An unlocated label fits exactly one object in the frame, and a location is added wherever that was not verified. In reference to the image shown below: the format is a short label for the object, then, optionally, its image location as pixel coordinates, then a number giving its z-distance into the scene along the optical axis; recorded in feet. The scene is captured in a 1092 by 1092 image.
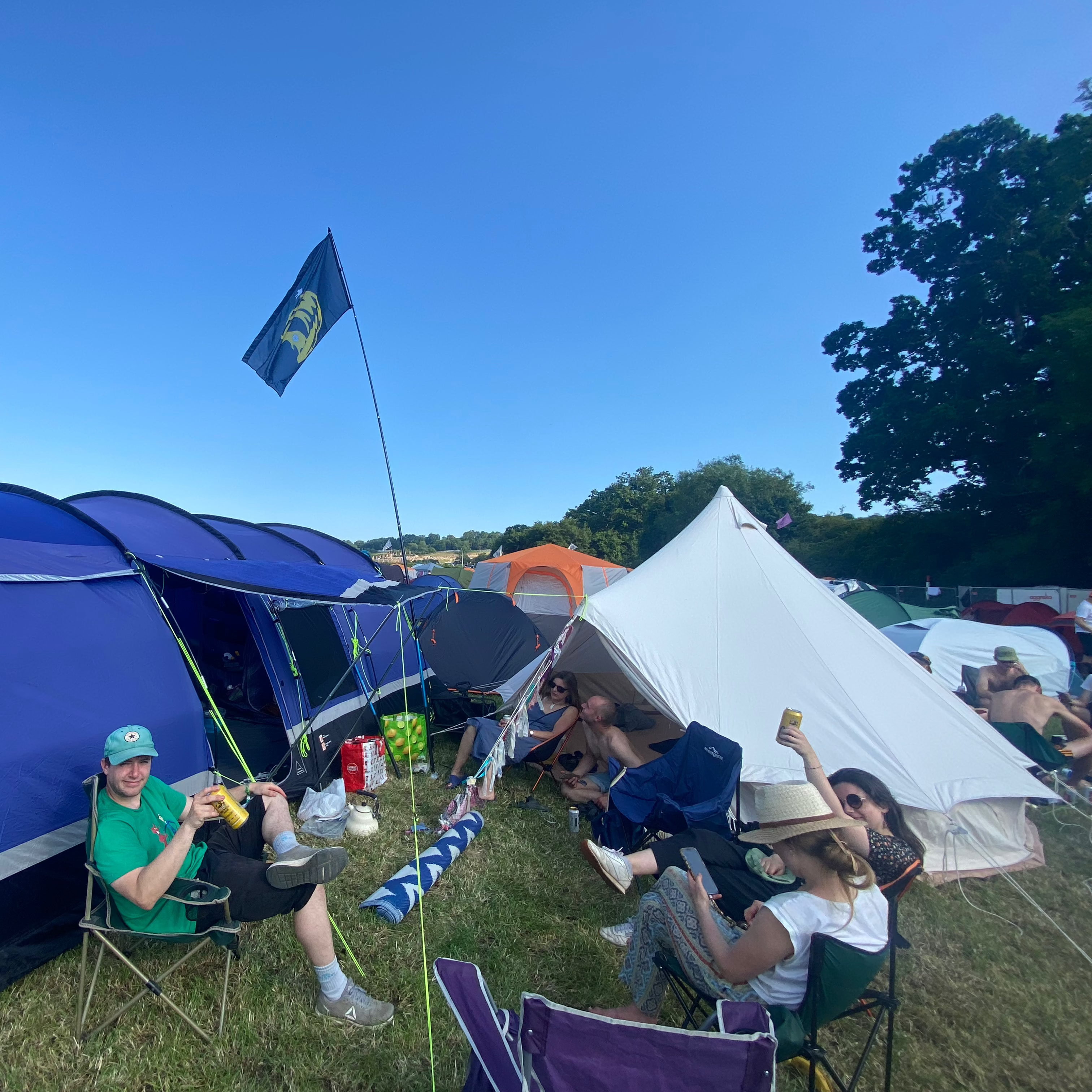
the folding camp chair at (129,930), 7.29
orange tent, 50.29
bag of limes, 17.26
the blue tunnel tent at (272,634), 13.64
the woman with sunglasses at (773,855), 7.93
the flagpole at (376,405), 17.39
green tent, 31.48
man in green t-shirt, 7.18
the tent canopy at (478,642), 20.54
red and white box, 15.11
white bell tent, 12.26
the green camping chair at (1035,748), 14.92
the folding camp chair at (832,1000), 6.00
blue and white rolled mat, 10.11
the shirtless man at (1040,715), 15.24
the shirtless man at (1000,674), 17.75
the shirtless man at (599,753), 14.53
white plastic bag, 13.01
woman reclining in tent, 16.12
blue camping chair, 11.46
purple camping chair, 4.32
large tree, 50.16
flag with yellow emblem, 17.52
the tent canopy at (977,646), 23.41
